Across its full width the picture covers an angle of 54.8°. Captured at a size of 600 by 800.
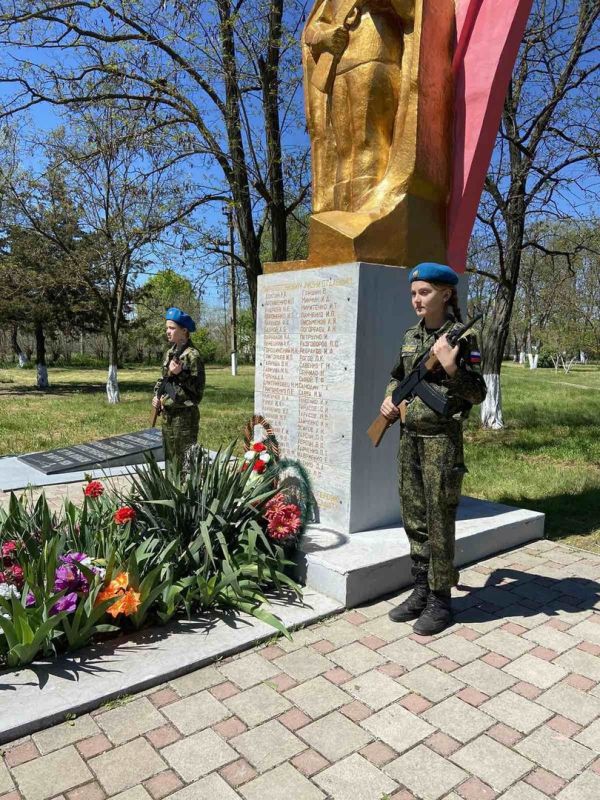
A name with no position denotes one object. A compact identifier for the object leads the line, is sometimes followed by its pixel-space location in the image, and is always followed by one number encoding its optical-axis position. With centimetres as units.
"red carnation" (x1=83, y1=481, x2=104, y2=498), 372
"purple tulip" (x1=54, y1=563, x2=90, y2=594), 289
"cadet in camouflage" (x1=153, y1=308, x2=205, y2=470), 508
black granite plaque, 707
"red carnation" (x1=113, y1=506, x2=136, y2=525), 336
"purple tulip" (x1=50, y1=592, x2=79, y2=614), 278
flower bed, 278
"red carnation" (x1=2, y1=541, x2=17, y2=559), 322
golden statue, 411
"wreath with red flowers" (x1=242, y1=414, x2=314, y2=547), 365
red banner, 422
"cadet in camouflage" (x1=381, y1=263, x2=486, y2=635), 304
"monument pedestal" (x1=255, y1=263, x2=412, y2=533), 402
